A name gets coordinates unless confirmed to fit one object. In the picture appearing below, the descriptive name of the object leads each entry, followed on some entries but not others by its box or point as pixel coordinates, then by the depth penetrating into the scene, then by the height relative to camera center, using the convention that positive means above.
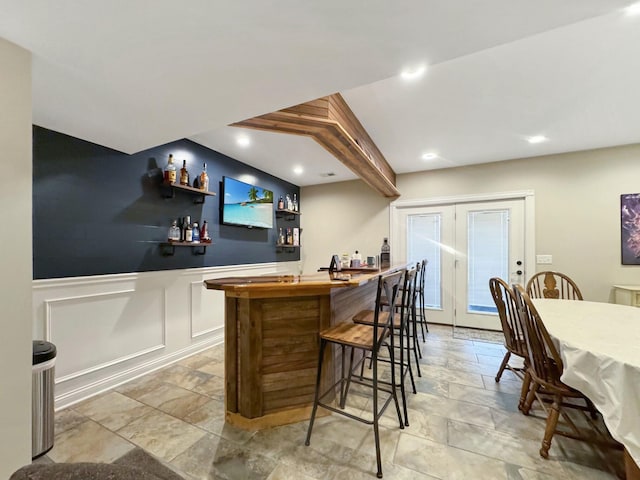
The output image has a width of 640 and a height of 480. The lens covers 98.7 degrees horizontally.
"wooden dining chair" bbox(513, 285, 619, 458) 1.61 -0.83
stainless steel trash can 1.64 -0.98
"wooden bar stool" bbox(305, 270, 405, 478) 1.57 -0.62
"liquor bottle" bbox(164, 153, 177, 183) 2.80 +0.69
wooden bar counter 1.88 -0.74
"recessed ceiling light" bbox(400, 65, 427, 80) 2.00 +1.22
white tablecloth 1.18 -0.60
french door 4.01 -0.17
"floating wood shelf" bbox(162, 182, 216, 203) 2.83 +0.54
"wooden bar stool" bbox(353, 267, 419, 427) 1.92 -0.61
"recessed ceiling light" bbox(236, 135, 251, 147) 3.07 +1.15
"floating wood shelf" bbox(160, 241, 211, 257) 2.89 -0.06
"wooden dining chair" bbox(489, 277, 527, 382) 2.07 -0.67
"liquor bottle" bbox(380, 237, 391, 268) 3.98 -0.23
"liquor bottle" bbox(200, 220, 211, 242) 3.18 +0.08
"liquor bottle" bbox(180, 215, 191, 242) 2.98 +0.15
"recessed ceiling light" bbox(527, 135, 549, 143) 3.16 +1.19
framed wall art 3.38 +0.14
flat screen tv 3.60 +0.50
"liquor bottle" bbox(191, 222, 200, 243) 3.06 +0.07
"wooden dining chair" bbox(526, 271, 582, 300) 2.97 -0.57
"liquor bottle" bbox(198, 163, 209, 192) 3.12 +0.67
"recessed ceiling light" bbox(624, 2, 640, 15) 1.46 +1.23
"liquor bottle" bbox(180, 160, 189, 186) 2.93 +0.69
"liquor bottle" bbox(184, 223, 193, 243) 2.98 +0.06
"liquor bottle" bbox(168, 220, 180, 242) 2.88 +0.07
